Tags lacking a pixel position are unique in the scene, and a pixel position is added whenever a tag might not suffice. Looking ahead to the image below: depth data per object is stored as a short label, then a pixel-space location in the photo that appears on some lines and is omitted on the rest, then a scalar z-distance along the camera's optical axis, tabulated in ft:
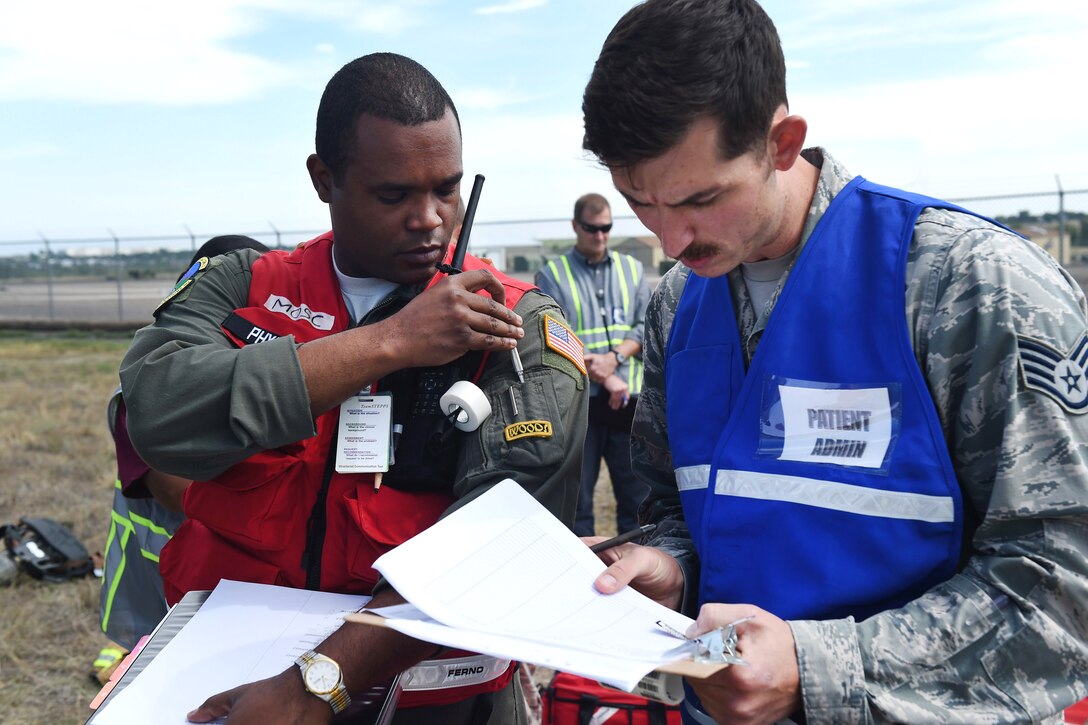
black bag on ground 16.84
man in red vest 5.56
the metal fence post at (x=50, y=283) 67.10
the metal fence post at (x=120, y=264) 65.22
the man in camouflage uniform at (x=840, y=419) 4.05
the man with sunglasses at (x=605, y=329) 18.12
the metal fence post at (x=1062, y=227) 36.86
